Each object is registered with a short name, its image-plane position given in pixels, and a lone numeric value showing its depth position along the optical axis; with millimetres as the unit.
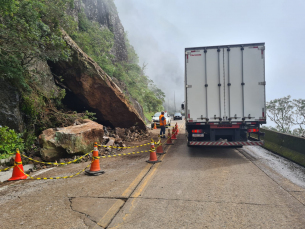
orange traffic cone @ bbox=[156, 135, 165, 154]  9859
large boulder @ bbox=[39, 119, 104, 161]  8297
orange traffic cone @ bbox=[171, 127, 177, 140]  14984
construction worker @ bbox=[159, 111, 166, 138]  14984
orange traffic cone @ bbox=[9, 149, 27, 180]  6324
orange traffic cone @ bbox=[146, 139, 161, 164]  8117
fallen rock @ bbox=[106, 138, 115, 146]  10758
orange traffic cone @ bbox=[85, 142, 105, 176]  6719
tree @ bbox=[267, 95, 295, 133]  25812
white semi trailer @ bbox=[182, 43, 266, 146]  8867
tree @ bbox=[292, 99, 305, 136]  24281
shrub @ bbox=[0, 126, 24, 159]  7245
